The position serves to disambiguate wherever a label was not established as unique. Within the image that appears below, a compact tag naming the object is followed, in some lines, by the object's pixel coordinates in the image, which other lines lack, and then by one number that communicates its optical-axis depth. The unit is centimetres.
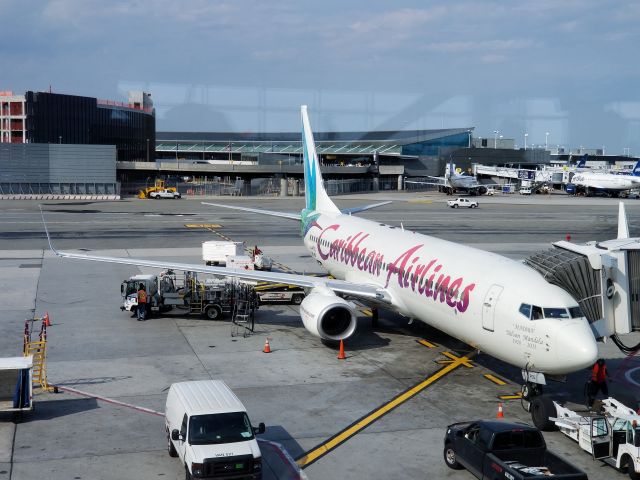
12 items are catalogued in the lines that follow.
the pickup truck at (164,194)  12762
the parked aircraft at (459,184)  13988
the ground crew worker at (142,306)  3584
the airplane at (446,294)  2253
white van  1702
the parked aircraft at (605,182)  13550
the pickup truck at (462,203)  11062
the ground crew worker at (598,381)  2367
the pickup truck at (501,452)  1741
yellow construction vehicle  12950
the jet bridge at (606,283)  2431
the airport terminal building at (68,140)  12481
